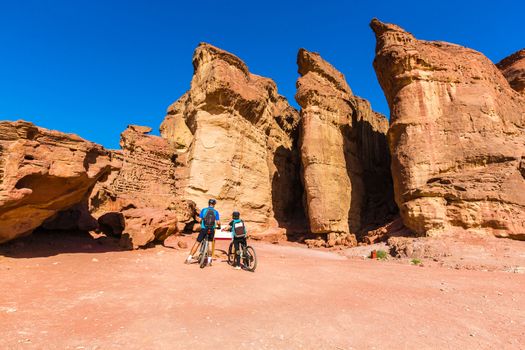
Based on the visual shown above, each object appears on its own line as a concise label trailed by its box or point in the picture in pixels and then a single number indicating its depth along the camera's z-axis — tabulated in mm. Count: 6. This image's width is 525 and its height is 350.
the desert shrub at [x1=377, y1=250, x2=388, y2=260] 11538
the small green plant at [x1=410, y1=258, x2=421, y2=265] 9802
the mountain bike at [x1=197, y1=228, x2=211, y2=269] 6905
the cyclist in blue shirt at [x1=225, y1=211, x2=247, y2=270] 7086
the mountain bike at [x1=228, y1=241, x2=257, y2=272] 6899
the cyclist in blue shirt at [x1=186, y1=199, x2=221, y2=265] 7203
